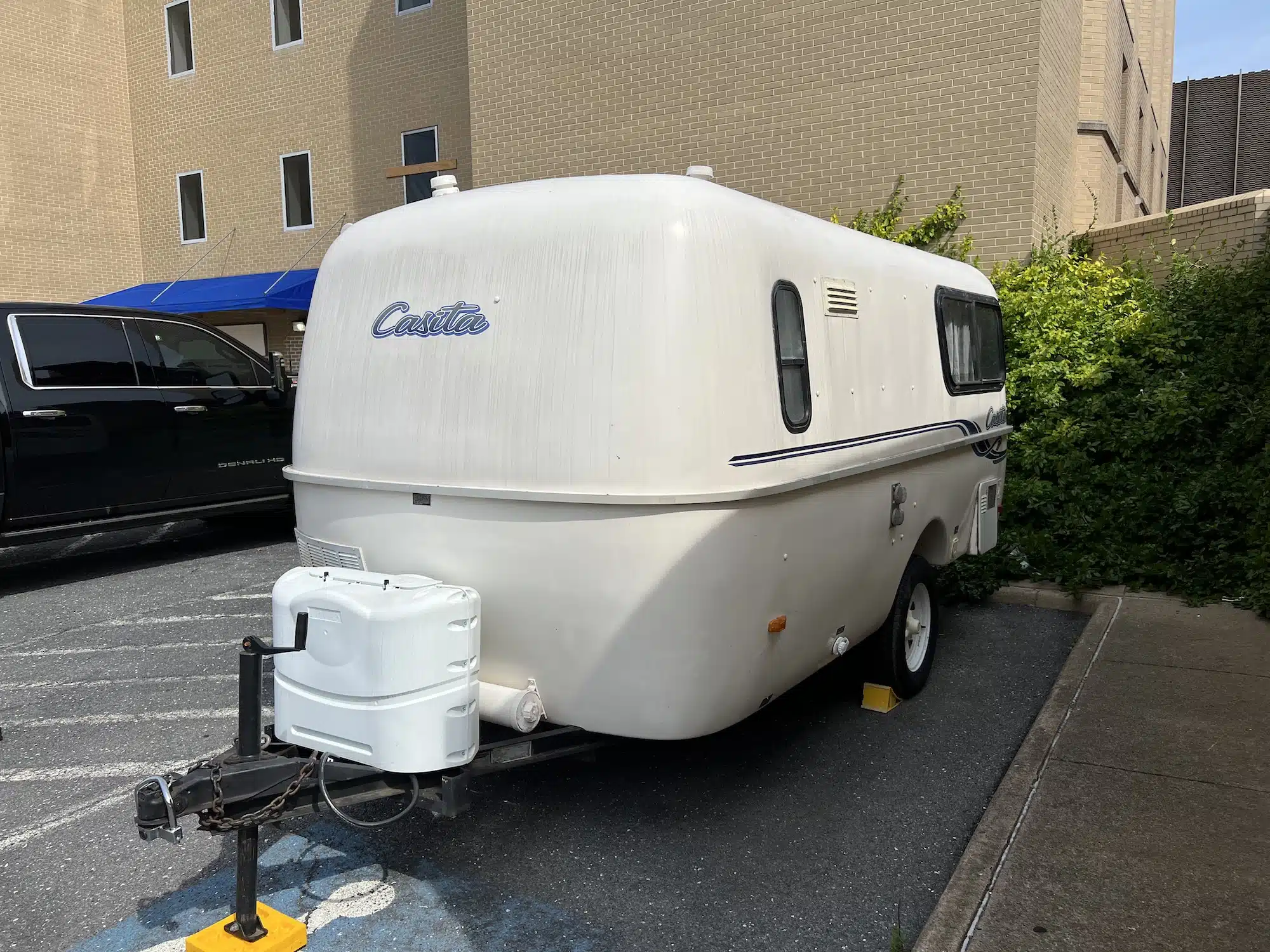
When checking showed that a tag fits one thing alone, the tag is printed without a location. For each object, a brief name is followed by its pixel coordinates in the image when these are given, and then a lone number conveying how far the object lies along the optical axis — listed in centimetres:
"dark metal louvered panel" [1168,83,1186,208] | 2858
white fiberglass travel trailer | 351
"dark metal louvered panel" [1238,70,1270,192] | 2714
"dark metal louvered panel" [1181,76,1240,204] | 2798
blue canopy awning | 1686
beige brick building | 1041
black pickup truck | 766
